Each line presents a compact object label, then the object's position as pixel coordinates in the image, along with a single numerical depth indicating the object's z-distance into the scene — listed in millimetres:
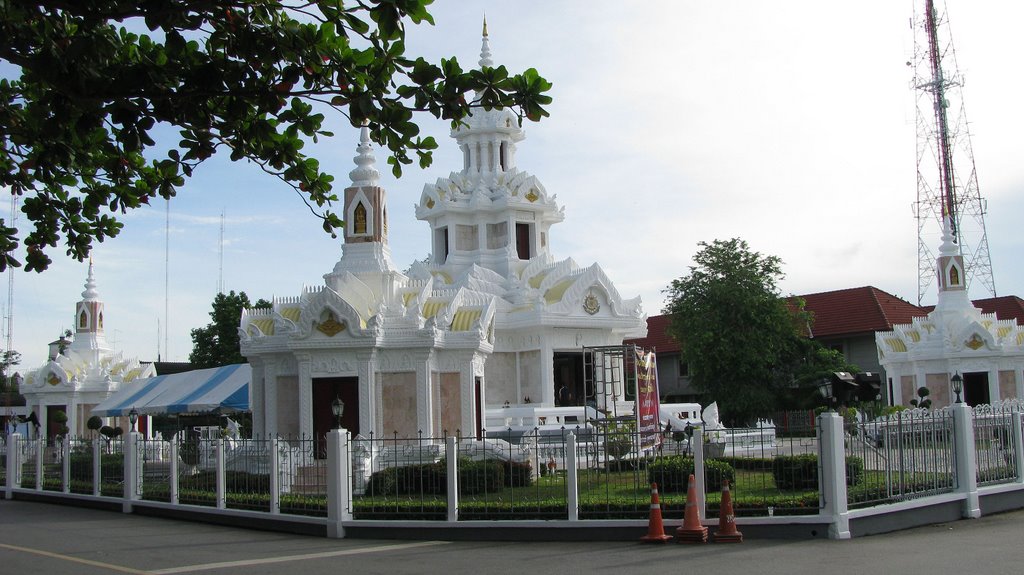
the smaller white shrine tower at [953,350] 38562
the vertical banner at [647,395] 23547
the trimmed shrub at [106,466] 20859
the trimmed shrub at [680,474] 15273
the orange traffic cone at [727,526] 13203
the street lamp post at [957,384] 17859
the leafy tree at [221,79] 7914
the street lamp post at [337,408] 16422
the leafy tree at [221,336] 55969
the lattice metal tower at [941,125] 49094
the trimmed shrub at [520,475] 17406
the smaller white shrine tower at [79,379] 43719
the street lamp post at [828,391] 13992
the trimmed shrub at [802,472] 14633
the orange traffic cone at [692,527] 13195
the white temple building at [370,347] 23766
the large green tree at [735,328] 38250
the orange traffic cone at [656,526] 13320
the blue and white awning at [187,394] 29844
